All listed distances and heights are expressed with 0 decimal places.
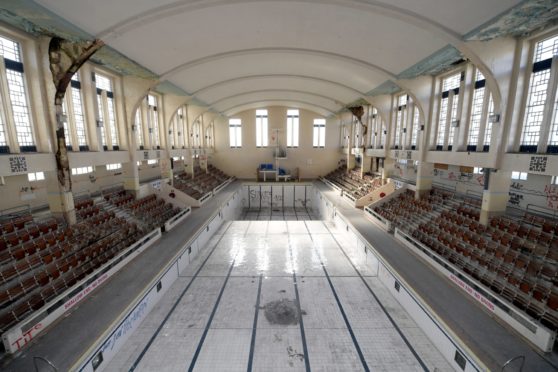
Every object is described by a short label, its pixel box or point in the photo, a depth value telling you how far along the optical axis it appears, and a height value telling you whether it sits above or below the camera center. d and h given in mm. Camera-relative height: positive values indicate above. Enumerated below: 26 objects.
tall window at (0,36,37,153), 7262 +1326
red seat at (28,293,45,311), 5576 -3526
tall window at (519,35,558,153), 7199 +1374
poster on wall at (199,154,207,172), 24656 -1362
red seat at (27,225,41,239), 7483 -2550
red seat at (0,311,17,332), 4949 -3550
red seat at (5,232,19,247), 6822 -2554
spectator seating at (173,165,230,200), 17875 -2829
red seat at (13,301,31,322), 5225 -3512
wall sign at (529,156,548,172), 6865 -402
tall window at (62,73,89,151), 9695 +1235
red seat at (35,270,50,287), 6116 -3269
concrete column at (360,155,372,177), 20188 -1316
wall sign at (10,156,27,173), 6836 -457
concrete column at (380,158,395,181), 16562 -1209
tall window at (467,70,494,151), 9680 +1290
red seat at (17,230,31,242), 7109 -2561
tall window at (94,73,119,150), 11445 +1842
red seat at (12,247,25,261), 6500 -2818
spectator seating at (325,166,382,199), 17547 -2759
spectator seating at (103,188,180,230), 11658 -3037
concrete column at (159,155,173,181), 16114 -1296
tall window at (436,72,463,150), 11211 +1823
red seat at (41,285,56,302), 5867 -3517
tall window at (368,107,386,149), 18438 +1422
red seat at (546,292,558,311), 5262 -3286
